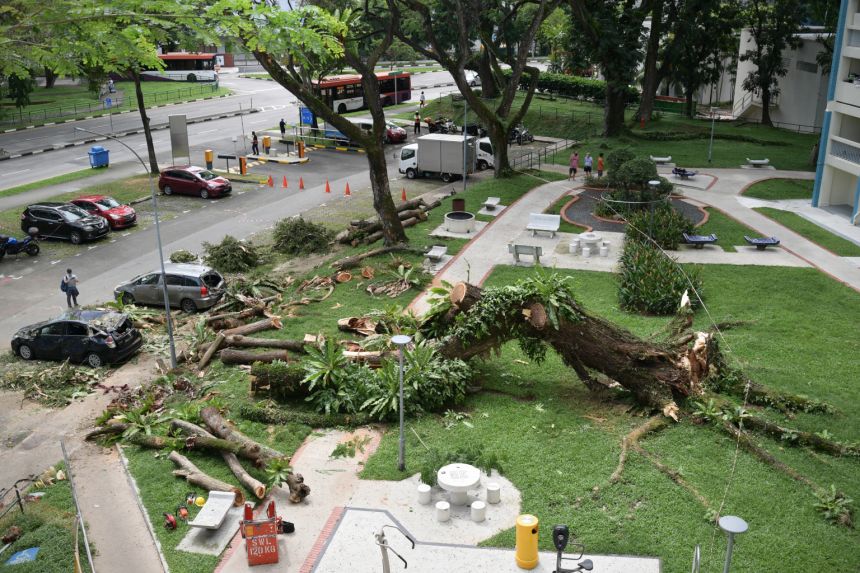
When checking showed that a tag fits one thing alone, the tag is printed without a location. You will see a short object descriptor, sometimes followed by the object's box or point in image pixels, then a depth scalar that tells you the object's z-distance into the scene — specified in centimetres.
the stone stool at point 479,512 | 1309
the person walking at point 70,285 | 2433
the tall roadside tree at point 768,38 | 4812
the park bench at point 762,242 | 2764
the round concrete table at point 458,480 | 1347
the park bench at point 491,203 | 3375
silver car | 2448
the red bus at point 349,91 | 5594
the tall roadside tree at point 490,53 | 3441
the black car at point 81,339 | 2092
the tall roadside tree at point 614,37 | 4397
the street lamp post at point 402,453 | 1375
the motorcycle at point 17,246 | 2930
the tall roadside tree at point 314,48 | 1110
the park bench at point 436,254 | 2738
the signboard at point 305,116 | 5350
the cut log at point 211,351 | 1998
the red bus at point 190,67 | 7569
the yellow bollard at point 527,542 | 1181
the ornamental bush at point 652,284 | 2238
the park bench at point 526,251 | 2633
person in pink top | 3872
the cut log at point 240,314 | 2275
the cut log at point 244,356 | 1934
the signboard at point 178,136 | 4106
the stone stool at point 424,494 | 1363
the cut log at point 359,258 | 2661
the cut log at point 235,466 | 1395
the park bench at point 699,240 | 2780
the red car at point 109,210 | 3284
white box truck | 3981
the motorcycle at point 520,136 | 4969
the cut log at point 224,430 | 1489
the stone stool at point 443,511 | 1314
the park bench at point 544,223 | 2995
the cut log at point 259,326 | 2170
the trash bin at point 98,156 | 4253
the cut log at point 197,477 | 1400
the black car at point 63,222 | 3112
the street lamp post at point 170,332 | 2015
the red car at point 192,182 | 3725
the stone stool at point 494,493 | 1343
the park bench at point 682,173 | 3822
